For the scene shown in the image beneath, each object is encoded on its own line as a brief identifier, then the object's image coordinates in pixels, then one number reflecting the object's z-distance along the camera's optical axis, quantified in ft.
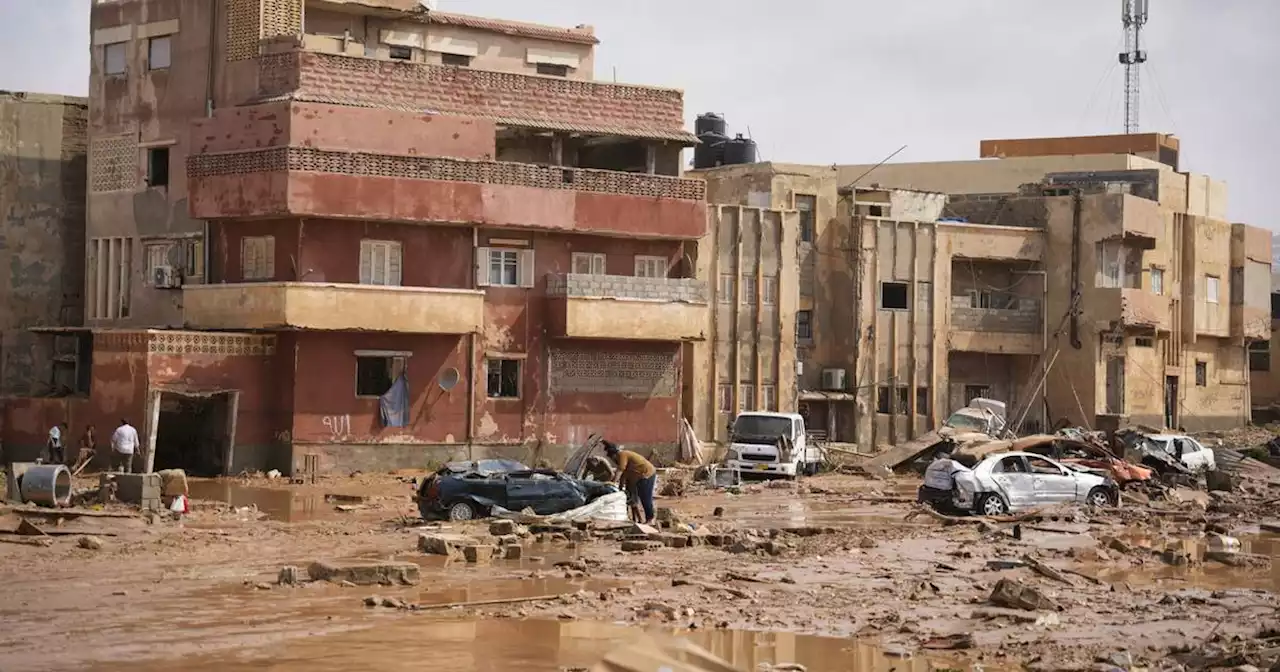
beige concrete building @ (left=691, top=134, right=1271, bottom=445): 166.71
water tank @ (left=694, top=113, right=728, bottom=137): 189.06
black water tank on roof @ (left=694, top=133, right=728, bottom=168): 185.68
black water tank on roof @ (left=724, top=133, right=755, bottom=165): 184.44
